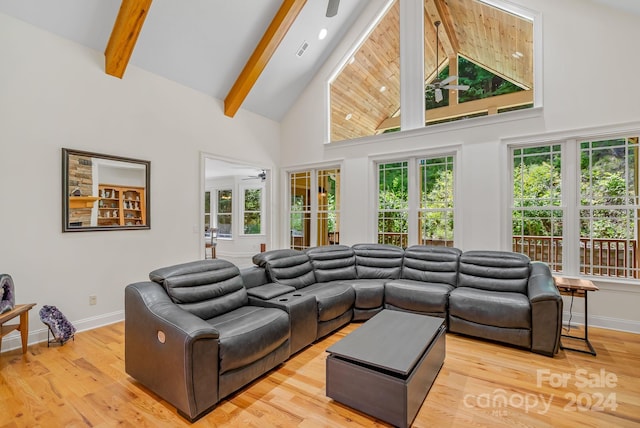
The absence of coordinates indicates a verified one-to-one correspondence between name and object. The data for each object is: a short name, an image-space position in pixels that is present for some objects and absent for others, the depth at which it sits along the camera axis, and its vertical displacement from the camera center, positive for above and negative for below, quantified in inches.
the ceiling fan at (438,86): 174.4 +76.2
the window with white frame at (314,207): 236.1 +6.1
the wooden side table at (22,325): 113.0 -41.0
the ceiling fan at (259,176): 335.4 +45.2
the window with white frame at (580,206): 146.9 +3.8
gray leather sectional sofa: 83.9 -34.8
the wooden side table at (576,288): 123.0 -30.3
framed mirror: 140.6 +12.1
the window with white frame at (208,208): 404.7 +10.3
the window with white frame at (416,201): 192.4 +8.7
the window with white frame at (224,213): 383.2 +3.5
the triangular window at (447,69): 175.6 +94.6
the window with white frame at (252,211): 366.9 +5.5
